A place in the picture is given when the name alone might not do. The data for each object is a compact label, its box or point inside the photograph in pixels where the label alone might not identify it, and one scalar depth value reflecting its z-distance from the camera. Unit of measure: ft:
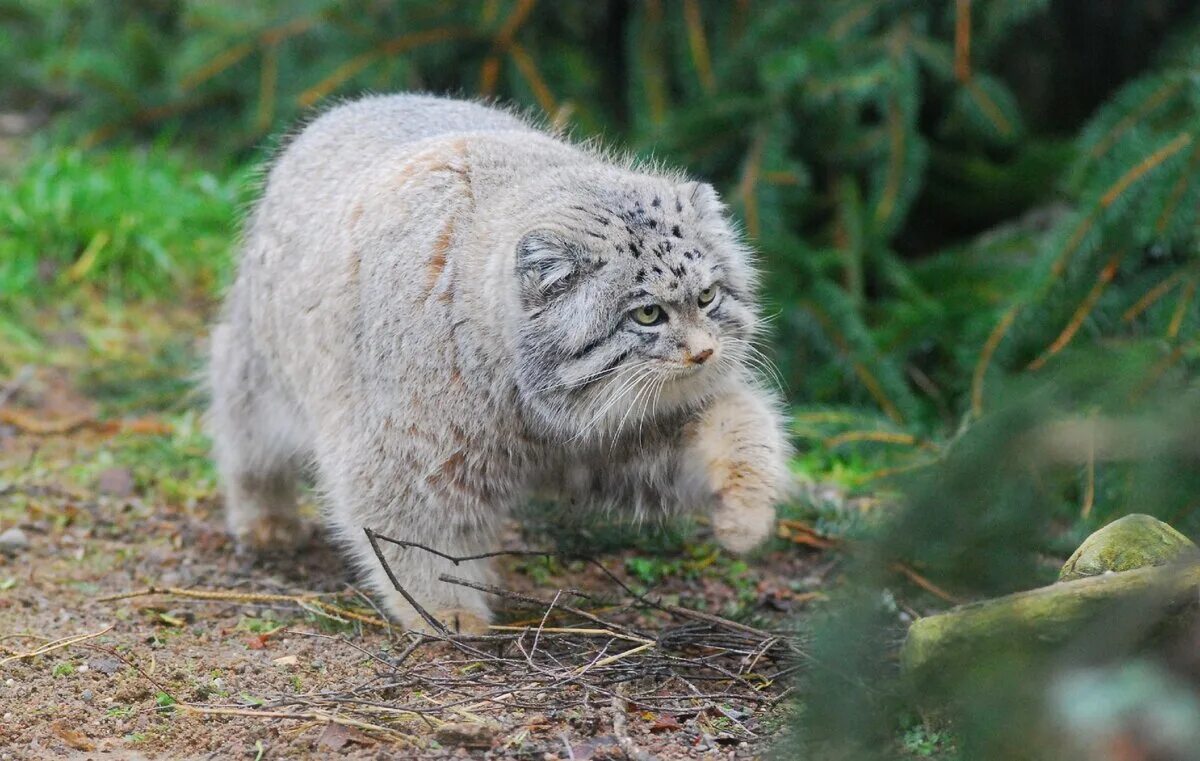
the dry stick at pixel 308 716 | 22.40
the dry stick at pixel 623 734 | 21.74
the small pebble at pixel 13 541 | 32.86
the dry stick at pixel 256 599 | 29.32
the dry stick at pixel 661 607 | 27.35
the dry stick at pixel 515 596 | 26.94
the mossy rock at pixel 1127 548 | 21.12
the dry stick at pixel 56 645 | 25.93
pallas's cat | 26.35
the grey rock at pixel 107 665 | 25.92
